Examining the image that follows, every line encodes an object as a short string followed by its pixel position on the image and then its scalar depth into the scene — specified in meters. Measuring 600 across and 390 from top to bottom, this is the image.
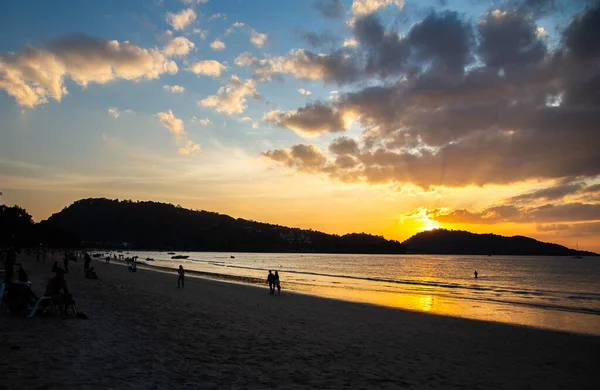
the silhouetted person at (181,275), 33.22
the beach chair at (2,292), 14.12
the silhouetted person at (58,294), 13.53
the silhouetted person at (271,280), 31.38
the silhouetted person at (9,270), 18.51
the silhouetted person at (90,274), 34.58
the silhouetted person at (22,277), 15.72
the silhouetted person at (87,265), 36.10
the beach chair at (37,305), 13.14
